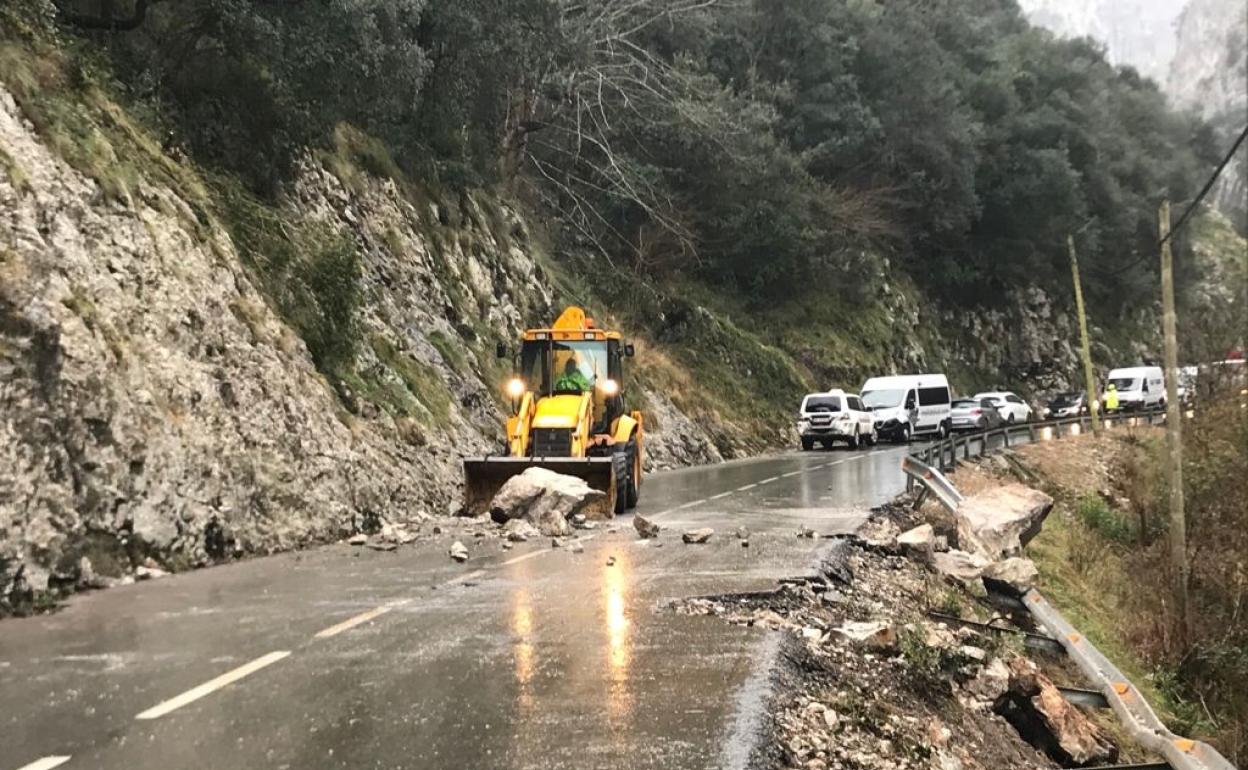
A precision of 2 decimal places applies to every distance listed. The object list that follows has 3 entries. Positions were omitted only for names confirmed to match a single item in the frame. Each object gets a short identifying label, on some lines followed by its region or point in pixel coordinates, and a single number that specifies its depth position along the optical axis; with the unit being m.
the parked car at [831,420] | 36.50
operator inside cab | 17.61
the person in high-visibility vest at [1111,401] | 53.25
